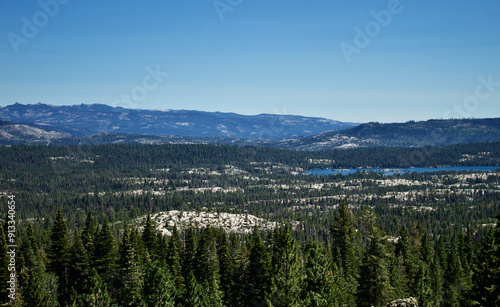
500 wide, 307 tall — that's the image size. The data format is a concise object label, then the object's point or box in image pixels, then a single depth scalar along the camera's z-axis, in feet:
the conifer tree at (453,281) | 258.06
